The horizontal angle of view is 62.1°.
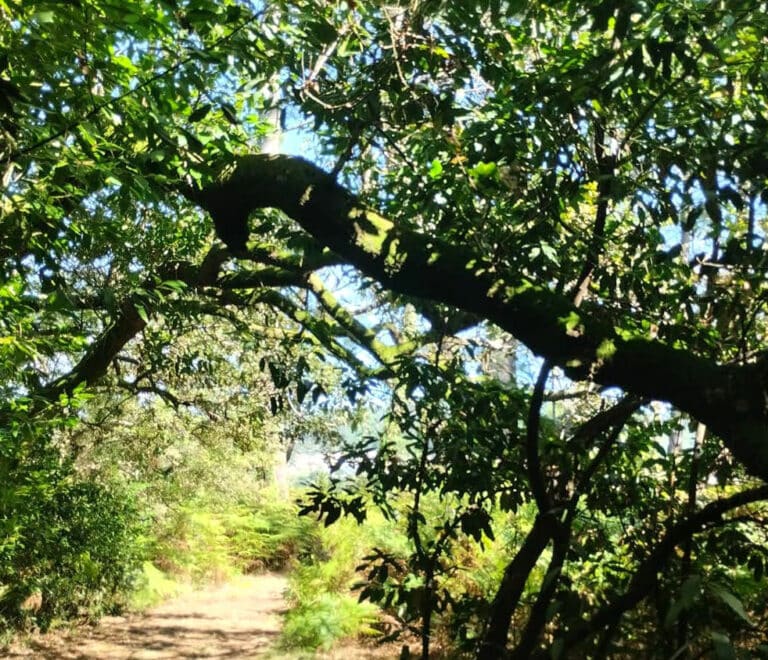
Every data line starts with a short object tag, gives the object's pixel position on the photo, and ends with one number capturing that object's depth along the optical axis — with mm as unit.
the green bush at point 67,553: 7023
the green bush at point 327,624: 7859
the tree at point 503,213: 1940
